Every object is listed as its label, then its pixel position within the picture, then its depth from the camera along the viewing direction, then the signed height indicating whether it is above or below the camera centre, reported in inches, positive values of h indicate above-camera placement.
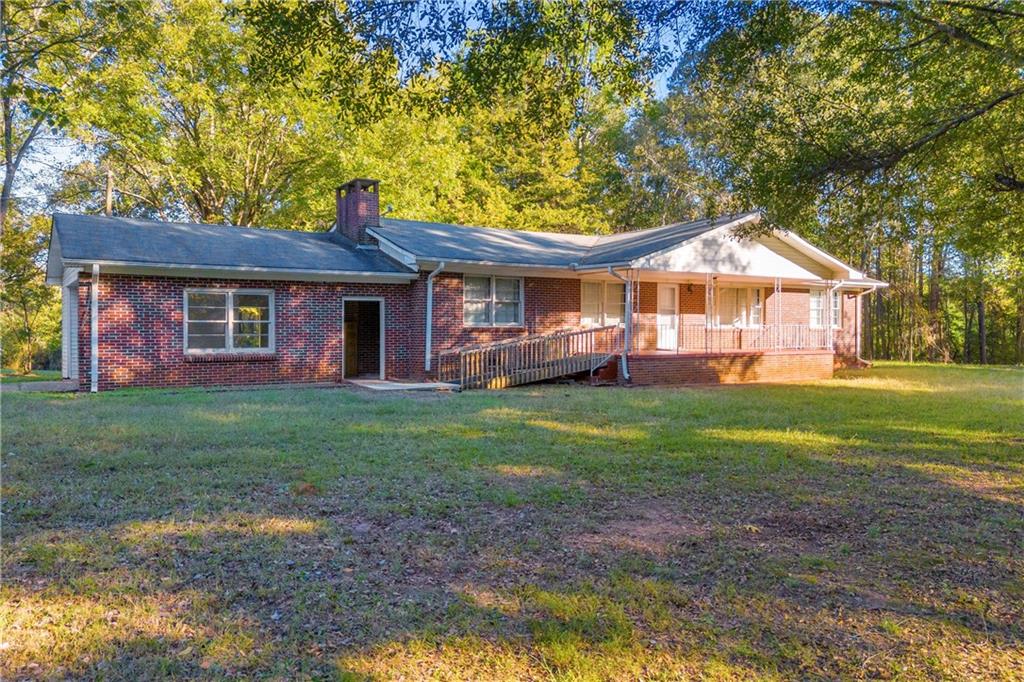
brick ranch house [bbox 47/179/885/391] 555.5 +40.1
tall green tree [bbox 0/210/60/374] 979.3 +86.6
